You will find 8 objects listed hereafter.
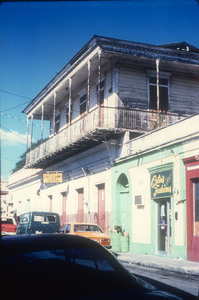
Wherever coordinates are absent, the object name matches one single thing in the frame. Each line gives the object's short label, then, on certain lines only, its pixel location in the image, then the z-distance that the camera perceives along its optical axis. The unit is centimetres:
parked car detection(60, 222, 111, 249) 1622
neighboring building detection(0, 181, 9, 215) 4373
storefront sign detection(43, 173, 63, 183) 2709
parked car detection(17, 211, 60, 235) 2067
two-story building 2050
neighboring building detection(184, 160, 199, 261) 1459
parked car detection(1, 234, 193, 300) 284
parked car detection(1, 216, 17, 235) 2646
